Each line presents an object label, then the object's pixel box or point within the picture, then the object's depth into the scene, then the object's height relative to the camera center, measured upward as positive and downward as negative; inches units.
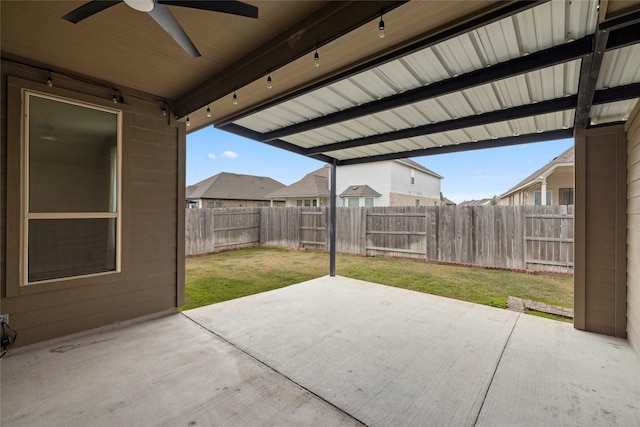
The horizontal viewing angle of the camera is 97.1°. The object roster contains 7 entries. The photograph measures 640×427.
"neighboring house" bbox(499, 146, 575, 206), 282.4 +42.1
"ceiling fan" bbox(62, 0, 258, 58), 55.9 +42.1
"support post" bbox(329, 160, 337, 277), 219.9 -3.2
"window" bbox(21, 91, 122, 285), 101.4 +9.0
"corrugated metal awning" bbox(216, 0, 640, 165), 70.2 +46.8
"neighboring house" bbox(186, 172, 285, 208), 630.6 +53.8
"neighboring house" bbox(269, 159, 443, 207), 522.9 +57.0
